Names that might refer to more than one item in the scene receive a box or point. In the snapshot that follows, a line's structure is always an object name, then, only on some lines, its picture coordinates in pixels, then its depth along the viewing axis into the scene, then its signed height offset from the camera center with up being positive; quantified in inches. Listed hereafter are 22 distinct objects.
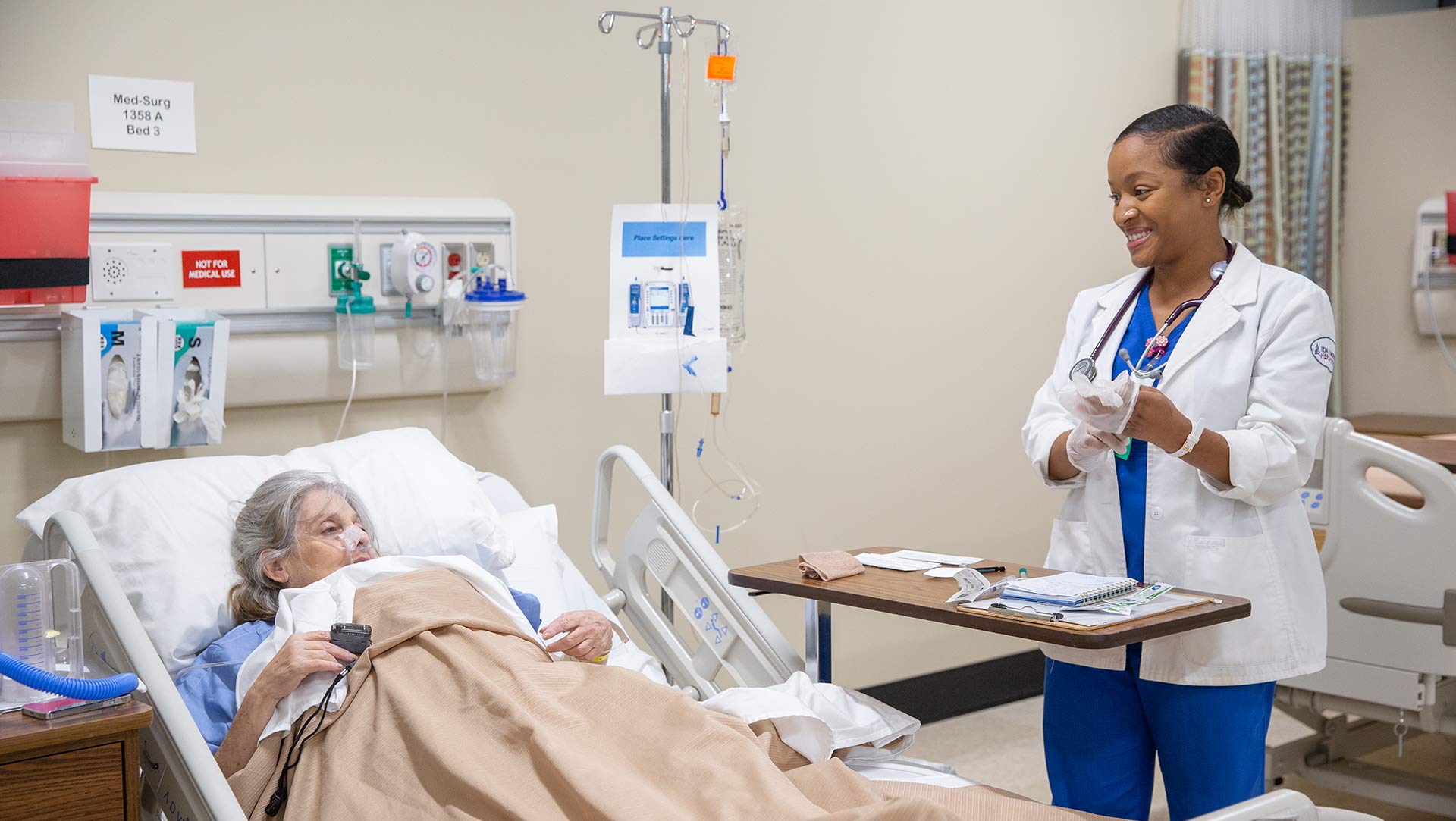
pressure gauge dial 106.9 +6.2
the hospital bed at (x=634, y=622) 64.1 -19.6
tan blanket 64.0 -22.1
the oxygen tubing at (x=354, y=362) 107.2 -1.9
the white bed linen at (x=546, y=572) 98.0 -18.3
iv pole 104.7 +21.4
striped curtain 164.1 +31.0
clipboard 67.9 -15.1
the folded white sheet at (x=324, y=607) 73.4 -16.9
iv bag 112.8 +5.3
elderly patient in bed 81.8 -14.8
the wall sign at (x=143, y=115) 96.9 +17.2
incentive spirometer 60.2 -15.4
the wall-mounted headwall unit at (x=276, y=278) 95.9 +4.8
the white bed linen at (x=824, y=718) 76.0 -23.1
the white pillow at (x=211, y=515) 85.4 -12.6
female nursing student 76.1 -8.9
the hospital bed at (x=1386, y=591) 108.7 -21.9
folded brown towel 83.0 -14.8
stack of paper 87.0 -15.3
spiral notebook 71.2 -14.2
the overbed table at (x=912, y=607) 66.7 -15.5
